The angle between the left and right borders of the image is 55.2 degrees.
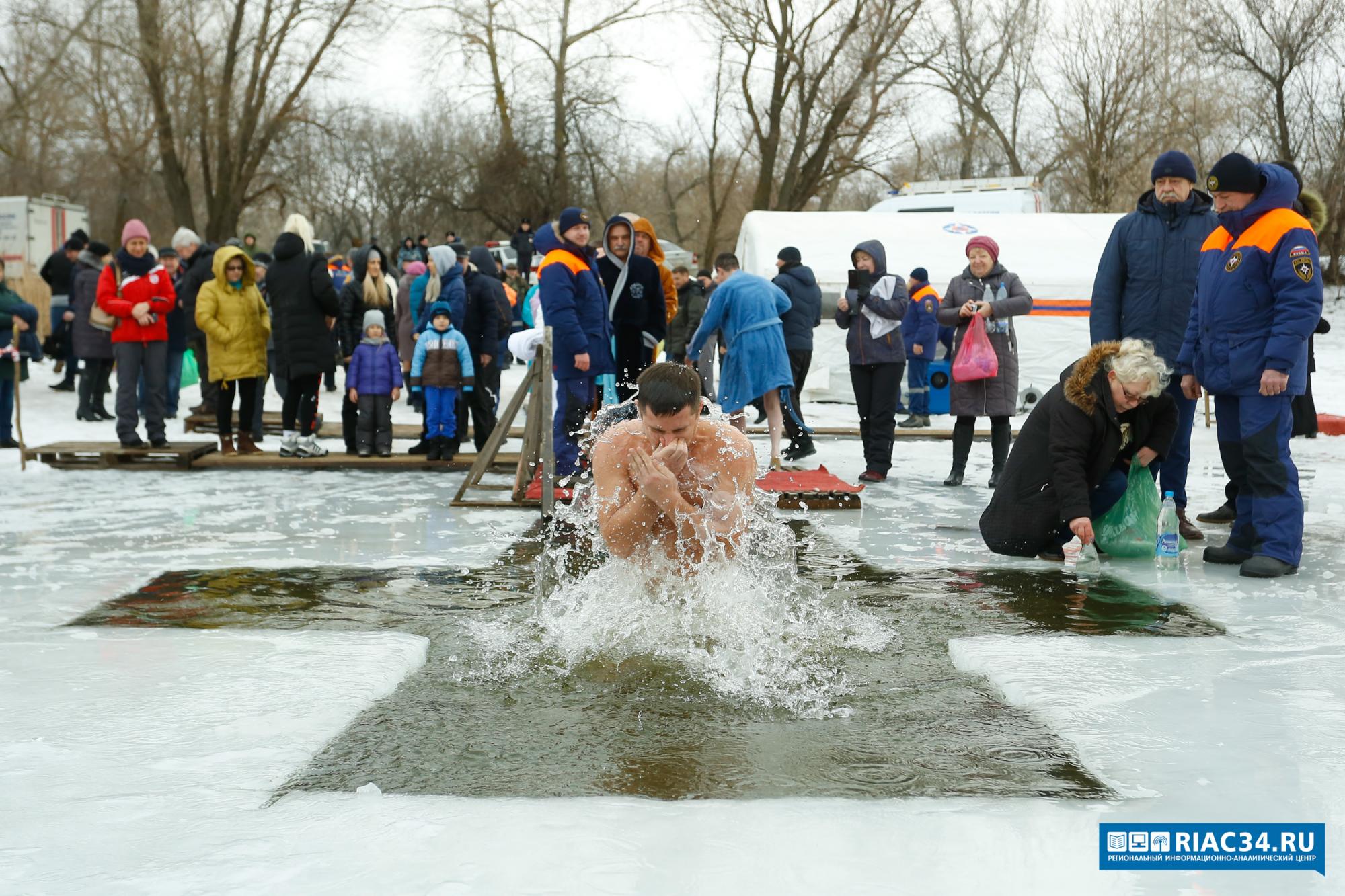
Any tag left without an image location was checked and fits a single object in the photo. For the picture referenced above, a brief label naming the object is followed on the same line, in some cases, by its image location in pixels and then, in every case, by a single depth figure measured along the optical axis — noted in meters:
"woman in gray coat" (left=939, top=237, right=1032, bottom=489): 8.77
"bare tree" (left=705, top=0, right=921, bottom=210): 25.62
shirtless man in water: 4.51
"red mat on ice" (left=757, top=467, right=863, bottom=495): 8.31
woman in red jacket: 10.20
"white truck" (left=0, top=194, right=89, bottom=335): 24.20
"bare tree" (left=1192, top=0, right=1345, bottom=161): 27.66
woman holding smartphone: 9.38
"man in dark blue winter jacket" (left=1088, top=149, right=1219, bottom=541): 6.78
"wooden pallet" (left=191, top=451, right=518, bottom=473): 10.05
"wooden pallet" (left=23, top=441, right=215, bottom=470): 10.00
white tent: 15.99
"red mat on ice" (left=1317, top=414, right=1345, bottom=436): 12.77
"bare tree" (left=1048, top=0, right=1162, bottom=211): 27.94
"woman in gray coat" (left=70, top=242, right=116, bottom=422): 12.68
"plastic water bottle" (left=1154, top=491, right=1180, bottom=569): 6.17
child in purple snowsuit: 10.52
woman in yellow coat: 10.16
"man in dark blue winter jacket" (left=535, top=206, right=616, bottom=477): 8.15
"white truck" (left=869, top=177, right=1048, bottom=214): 18.80
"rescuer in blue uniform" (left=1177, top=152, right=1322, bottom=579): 5.76
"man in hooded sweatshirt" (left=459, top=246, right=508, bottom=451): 11.20
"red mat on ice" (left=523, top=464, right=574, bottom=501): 7.82
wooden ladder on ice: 7.12
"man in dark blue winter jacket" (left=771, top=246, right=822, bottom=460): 11.70
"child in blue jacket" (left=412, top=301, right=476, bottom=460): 10.34
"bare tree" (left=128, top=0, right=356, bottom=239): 25.97
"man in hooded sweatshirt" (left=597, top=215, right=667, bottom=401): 8.95
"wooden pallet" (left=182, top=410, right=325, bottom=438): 12.60
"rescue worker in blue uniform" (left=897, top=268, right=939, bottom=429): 13.63
